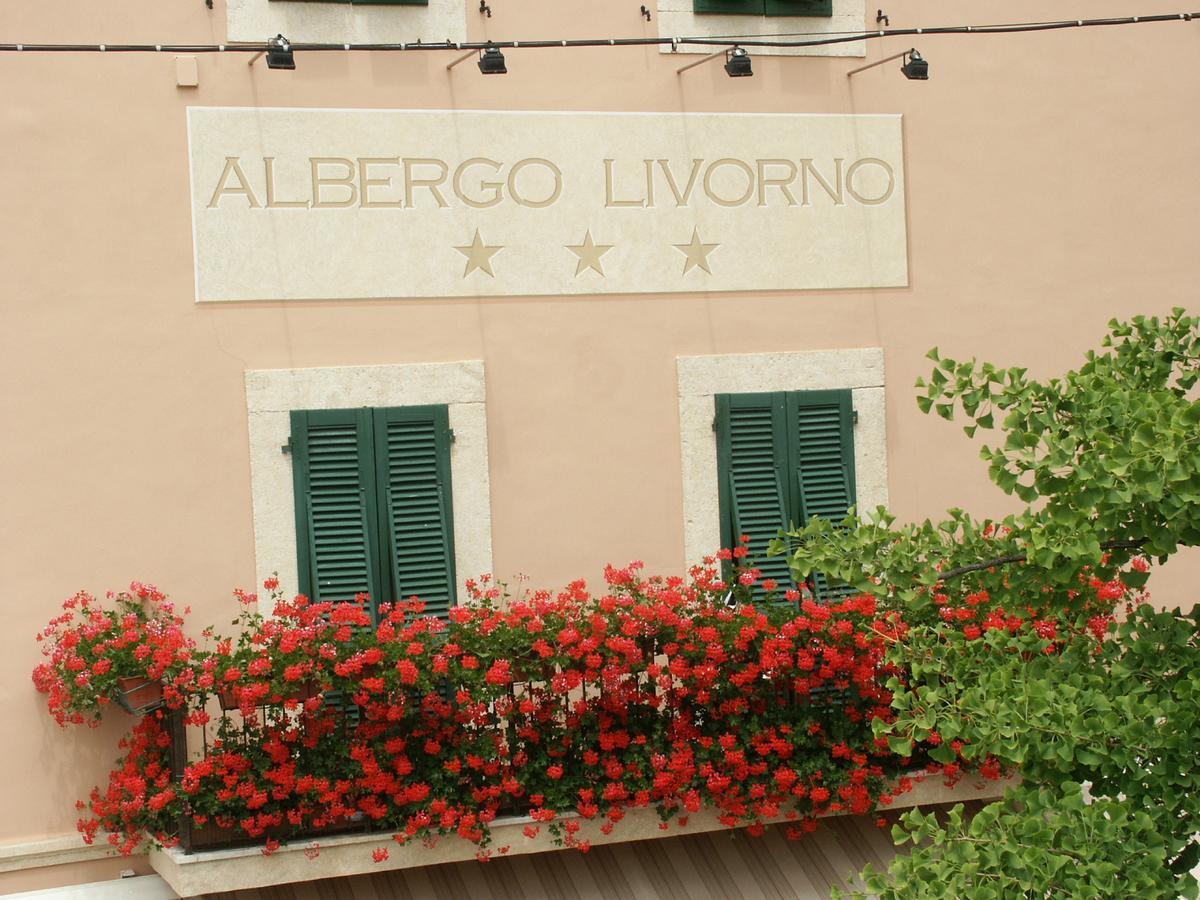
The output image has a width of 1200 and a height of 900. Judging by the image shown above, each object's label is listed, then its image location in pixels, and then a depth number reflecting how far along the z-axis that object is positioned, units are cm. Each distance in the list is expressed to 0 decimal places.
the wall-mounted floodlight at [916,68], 1566
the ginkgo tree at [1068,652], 772
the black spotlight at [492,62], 1460
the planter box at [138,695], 1407
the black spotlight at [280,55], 1407
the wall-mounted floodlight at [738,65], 1519
